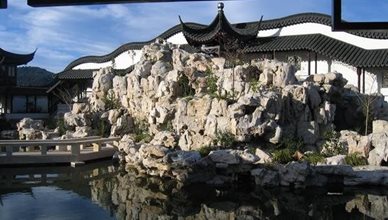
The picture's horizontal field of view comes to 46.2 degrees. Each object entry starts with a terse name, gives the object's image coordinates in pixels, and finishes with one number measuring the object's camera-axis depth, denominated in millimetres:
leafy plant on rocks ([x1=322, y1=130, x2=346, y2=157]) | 13673
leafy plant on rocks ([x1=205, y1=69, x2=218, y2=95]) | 16708
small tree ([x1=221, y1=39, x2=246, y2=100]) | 18234
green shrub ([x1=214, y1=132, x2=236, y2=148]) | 13875
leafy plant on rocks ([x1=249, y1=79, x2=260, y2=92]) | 15208
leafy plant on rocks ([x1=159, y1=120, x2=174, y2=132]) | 17016
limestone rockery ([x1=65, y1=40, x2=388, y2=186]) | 12656
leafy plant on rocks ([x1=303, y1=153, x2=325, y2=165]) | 12920
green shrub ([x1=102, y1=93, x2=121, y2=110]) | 21484
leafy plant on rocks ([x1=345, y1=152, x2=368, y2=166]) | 13016
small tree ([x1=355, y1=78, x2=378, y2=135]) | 15044
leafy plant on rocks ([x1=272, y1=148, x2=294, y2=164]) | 13055
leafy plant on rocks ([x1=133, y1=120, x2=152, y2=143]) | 17784
